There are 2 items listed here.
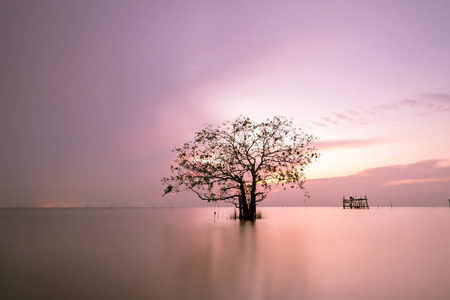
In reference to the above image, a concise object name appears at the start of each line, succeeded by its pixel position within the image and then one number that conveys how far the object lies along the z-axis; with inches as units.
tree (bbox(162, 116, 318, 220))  1348.5
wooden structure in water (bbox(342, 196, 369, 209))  4517.7
